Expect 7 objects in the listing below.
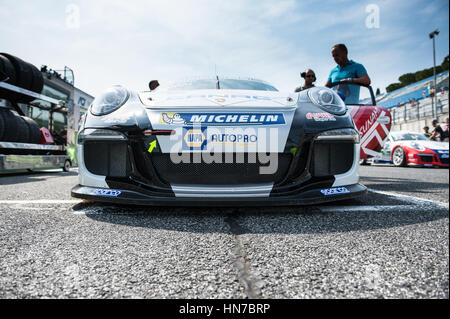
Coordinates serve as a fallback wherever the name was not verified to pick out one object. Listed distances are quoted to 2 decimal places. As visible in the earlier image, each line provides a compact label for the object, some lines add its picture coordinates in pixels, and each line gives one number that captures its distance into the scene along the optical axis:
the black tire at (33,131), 4.99
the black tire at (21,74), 4.92
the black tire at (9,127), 4.48
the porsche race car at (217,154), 1.52
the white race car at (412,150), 6.62
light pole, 20.59
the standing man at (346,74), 3.13
